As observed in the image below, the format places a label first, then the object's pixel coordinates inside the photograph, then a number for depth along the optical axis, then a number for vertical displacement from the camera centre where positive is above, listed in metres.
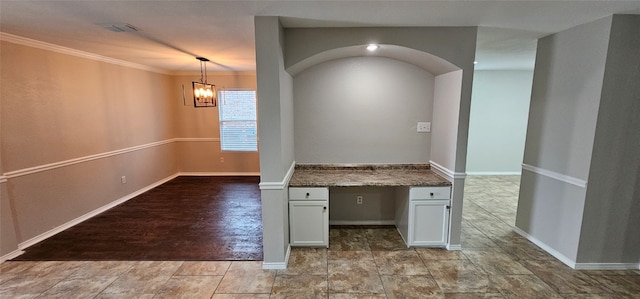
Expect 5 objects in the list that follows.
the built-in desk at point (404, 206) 3.09 -1.03
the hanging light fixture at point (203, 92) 4.46 +0.35
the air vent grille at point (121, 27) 2.67 +0.84
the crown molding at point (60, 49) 3.04 +0.83
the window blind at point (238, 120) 6.38 -0.15
